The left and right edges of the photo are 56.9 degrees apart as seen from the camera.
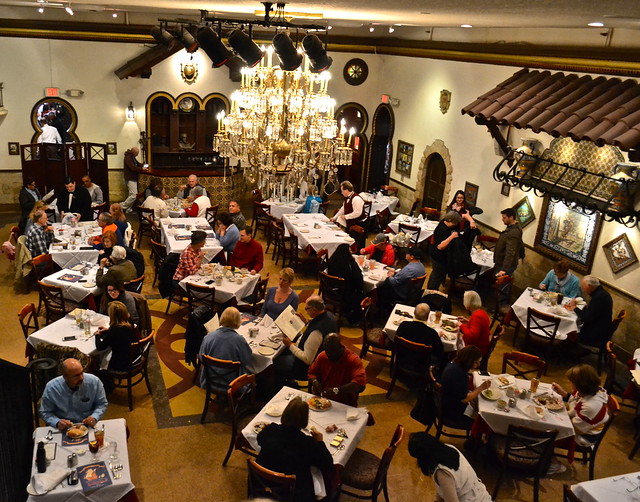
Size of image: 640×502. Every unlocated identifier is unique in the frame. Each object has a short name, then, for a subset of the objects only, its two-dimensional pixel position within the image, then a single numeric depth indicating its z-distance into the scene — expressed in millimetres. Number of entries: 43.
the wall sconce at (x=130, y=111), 14195
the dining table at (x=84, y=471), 4457
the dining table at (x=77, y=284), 7863
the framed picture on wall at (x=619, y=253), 8531
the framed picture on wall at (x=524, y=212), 10578
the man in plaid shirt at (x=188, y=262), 8633
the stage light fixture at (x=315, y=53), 7590
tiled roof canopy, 7891
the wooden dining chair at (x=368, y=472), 5039
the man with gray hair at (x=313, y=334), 6414
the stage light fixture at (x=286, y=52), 7000
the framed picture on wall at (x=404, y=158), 14711
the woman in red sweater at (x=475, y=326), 7043
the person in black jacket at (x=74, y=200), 11141
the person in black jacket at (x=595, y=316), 7879
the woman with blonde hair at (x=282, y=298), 7277
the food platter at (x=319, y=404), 5540
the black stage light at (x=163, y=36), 11591
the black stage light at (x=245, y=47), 7121
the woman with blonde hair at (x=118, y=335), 6266
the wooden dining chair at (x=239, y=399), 5742
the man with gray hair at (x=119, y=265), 7707
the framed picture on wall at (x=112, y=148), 14342
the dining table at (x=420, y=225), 11898
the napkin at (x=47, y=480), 4422
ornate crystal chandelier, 7867
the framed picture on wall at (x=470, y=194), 12117
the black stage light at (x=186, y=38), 11625
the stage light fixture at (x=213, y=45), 7086
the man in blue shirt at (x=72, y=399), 5172
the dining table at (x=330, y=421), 5098
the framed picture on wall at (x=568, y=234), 9273
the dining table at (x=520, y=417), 5820
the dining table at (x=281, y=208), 12586
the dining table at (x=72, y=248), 9031
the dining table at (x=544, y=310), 8109
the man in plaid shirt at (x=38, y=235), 9250
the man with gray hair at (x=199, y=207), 11523
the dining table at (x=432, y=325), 7250
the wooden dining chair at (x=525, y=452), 5398
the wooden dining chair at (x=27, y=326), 6660
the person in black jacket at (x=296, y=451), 4543
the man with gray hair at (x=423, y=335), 6828
